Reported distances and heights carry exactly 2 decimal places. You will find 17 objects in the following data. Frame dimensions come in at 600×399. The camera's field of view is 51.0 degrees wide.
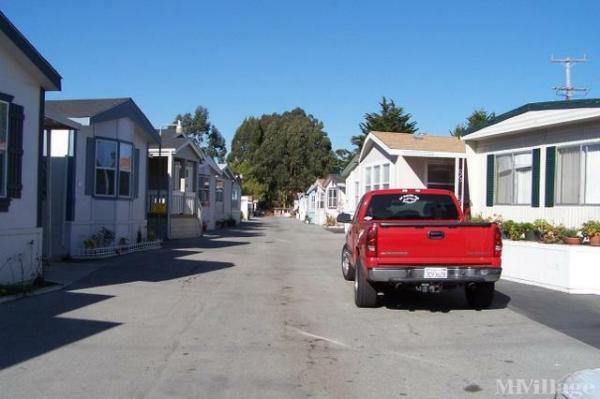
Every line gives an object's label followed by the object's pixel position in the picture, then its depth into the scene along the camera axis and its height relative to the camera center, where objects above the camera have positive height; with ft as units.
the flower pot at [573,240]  40.75 -1.82
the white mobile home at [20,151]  36.63 +3.19
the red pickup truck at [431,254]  30.17 -2.11
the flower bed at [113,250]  55.11 -4.24
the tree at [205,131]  321.54 +39.30
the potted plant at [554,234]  42.24 -1.51
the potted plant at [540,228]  43.60 -1.11
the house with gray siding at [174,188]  82.12 +2.56
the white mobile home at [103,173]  54.49 +2.93
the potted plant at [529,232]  45.47 -1.48
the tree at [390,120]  171.32 +24.51
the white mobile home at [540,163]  44.37 +3.88
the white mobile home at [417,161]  74.02 +6.02
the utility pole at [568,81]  138.37 +29.09
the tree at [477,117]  175.63 +26.58
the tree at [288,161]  263.70 +19.86
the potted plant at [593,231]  39.78 -1.21
